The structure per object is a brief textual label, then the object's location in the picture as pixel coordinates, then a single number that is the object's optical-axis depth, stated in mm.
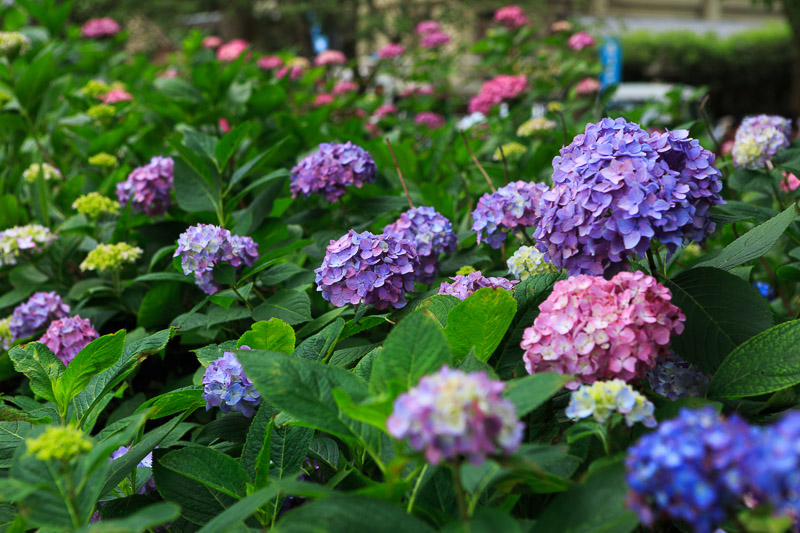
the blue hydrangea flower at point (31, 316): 1993
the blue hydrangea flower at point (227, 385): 1245
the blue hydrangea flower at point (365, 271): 1413
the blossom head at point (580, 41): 4838
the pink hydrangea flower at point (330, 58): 5320
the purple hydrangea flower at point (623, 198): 1114
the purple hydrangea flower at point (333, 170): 1979
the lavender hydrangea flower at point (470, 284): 1378
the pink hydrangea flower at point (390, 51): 5461
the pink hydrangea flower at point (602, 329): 988
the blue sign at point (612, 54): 7926
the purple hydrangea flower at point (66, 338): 1809
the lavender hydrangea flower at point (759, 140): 2086
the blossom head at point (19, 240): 2143
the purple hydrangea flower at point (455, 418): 672
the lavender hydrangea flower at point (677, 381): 1143
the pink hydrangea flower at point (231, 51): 5159
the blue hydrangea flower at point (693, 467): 624
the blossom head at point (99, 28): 5566
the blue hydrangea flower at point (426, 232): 1676
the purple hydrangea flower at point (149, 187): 2211
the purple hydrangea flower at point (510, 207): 1649
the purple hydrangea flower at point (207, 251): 1648
